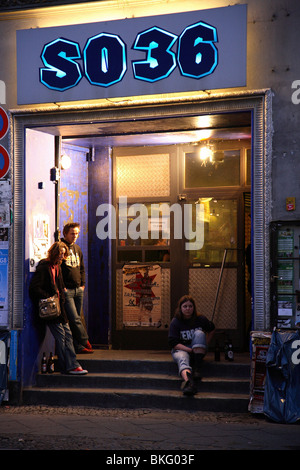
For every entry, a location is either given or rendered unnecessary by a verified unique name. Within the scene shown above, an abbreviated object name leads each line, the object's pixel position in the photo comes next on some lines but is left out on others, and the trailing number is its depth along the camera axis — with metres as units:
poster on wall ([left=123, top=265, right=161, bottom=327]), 10.89
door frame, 8.48
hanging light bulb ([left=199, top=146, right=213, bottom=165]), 10.61
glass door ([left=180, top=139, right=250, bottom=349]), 10.57
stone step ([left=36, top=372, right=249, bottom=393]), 8.87
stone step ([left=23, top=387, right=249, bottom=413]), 8.57
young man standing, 10.16
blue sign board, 8.56
